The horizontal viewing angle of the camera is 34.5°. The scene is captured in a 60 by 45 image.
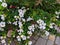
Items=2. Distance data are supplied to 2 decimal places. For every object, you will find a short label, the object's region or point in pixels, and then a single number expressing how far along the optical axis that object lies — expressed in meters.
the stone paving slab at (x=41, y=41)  1.27
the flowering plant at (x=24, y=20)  1.21
